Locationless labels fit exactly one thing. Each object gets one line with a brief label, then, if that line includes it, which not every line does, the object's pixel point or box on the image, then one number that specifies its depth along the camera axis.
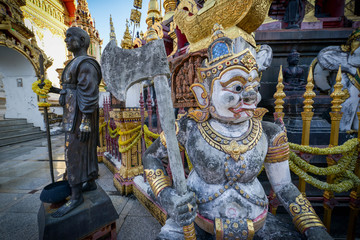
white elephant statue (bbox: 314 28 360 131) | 3.38
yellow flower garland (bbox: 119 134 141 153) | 2.86
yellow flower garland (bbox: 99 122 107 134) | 4.43
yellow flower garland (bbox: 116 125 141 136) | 2.85
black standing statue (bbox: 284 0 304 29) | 4.79
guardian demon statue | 1.14
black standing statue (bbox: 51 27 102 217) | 1.75
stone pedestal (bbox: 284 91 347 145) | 3.08
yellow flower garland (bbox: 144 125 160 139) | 2.33
